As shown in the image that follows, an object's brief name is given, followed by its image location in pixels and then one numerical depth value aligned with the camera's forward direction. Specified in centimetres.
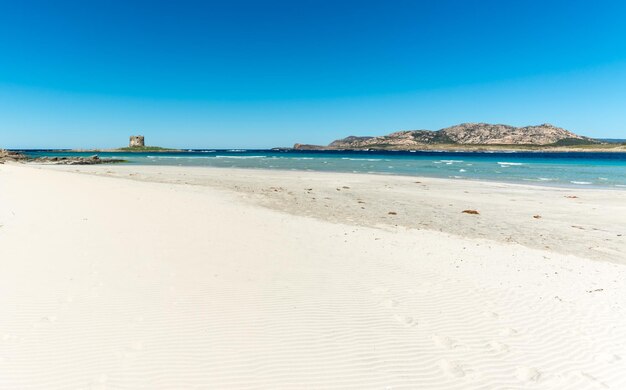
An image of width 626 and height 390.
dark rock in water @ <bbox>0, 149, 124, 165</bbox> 5825
